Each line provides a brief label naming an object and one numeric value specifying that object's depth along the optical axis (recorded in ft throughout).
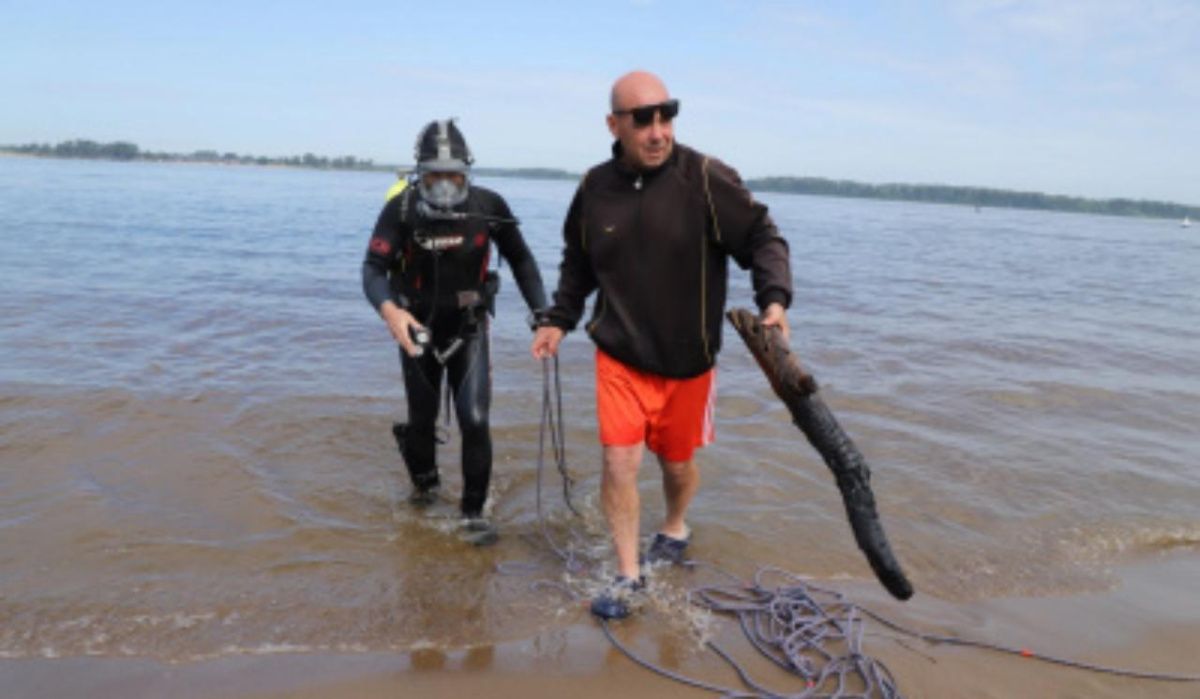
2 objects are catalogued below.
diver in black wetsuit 14.49
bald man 11.94
